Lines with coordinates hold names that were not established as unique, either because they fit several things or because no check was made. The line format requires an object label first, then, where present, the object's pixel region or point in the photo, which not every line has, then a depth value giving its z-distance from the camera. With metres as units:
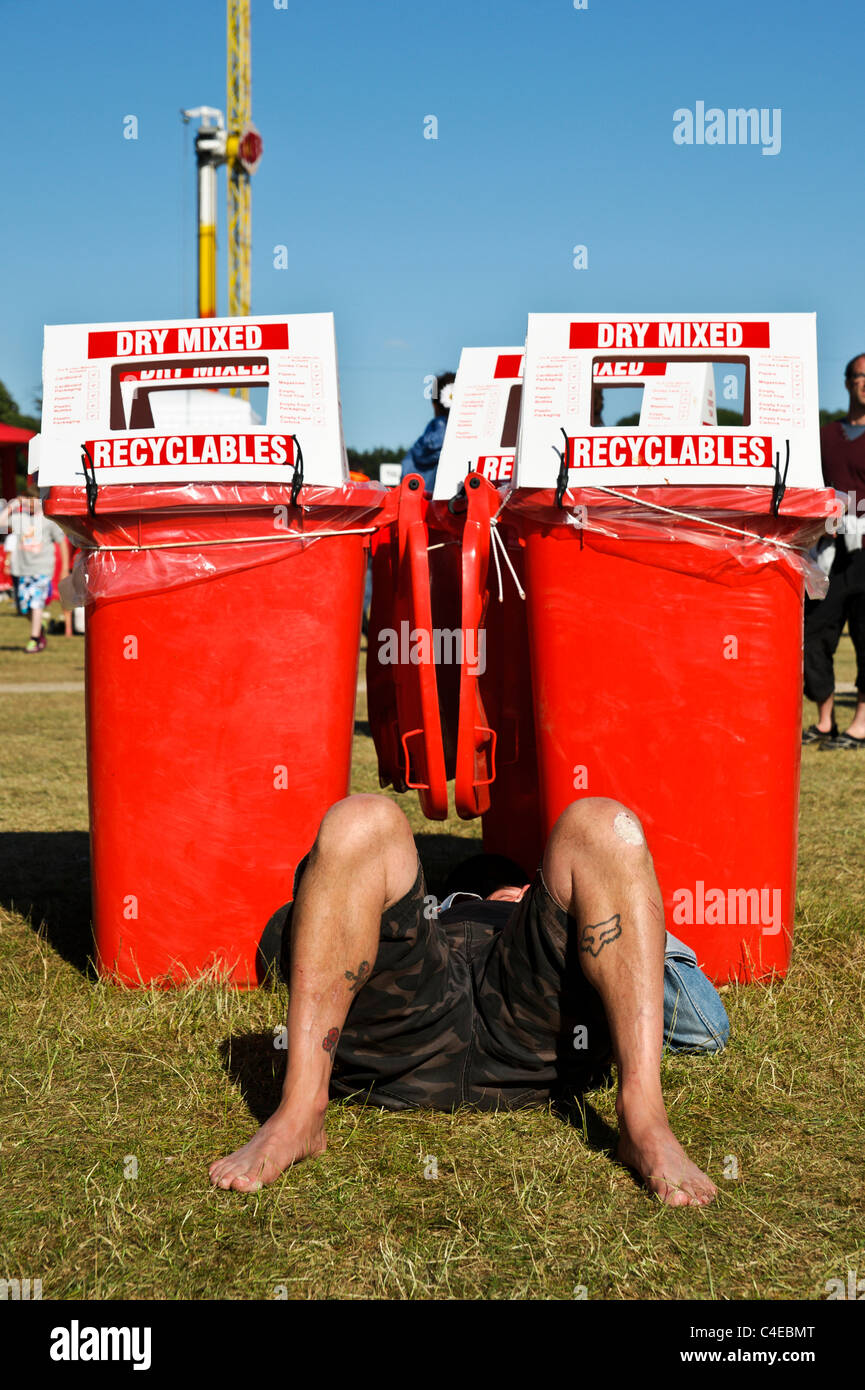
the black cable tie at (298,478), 2.99
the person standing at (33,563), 13.53
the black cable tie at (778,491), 2.95
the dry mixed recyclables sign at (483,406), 3.93
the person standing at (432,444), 6.95
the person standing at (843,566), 6.97
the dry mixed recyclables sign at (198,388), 3.01
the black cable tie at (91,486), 2.97
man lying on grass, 2.12
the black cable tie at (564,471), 2.98
